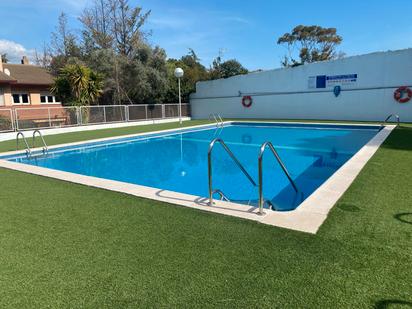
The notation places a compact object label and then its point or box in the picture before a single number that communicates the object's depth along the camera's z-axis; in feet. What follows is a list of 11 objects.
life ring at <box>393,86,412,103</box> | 54.80
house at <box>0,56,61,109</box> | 67.36
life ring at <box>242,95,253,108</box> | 73.61
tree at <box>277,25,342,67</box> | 132.57
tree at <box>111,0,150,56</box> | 79.41
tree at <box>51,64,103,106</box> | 58.75
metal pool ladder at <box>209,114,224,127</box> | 62.05
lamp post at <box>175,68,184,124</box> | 60.64
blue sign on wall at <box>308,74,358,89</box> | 60.29
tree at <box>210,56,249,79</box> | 102.70
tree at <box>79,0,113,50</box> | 79.73
